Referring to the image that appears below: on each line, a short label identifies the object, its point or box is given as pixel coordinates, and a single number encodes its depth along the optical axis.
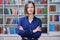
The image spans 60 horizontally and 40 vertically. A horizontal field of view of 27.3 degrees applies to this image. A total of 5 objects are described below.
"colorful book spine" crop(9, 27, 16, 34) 3.88
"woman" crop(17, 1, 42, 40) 1.44
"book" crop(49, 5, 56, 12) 3.88
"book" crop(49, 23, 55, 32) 3.84
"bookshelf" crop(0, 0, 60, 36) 3.84
